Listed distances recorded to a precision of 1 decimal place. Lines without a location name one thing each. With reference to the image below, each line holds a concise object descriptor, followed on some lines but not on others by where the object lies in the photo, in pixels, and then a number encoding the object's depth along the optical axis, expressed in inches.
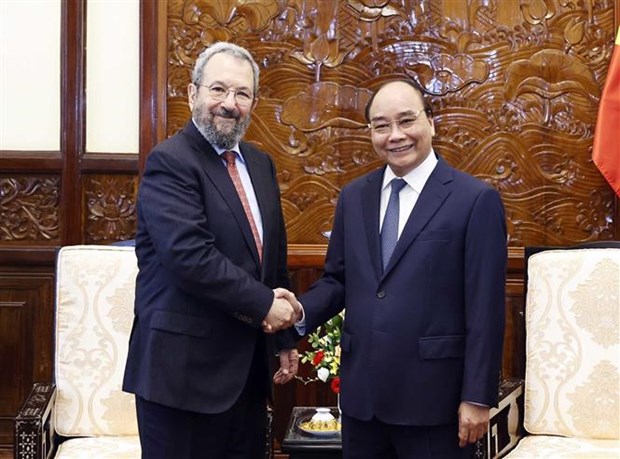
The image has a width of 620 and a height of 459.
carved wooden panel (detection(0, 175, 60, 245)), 129.3
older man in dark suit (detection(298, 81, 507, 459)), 68.5
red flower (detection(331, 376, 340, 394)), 97.2
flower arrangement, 97.1
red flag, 121.3
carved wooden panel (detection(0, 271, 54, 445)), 128.3
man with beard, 70.8
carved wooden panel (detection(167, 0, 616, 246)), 124.6
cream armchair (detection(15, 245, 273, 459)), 94.8
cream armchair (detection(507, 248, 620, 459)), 93.0
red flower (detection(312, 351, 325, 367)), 97.6
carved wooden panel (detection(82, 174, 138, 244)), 129.3
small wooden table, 93.1
